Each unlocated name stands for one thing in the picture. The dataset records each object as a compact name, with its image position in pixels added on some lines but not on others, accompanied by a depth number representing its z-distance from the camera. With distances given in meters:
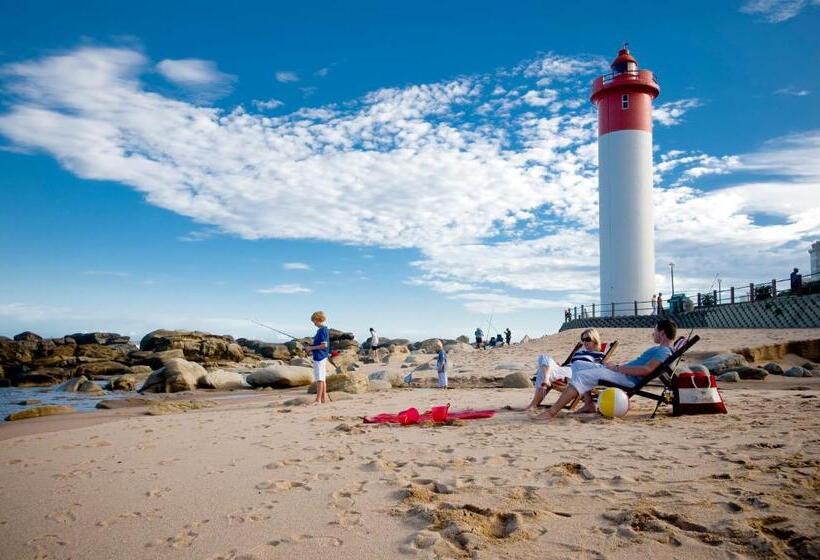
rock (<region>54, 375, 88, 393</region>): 16.52
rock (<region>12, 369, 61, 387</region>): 20.52
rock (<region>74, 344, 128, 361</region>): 28.16
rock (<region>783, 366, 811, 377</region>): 12.07
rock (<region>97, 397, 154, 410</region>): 11.23
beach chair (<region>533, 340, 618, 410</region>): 6.57
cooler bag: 6.20
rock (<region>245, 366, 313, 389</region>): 15.31
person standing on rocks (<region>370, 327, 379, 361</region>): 27.80
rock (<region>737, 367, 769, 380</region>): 11.84
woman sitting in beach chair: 6.58
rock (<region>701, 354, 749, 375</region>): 12.62
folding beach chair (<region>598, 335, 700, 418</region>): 6.12
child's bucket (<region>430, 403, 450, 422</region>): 6.40
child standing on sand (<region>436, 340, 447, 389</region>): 12.05
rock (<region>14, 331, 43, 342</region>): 36.91
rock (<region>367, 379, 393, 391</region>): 11.88
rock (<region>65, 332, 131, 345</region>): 36.16
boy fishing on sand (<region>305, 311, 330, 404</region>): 9.16
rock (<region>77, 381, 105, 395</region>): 15.59
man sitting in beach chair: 6.26
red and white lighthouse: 27.92
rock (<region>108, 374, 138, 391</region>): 16.30
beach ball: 6.15
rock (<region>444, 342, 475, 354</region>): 30.95
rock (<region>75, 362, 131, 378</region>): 23.75
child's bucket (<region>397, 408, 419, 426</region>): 6.36
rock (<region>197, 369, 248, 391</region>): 15.52
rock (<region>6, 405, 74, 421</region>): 9.74
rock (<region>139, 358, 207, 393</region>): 15.02
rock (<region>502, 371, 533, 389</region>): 11.67
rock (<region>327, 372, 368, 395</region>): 11.05
